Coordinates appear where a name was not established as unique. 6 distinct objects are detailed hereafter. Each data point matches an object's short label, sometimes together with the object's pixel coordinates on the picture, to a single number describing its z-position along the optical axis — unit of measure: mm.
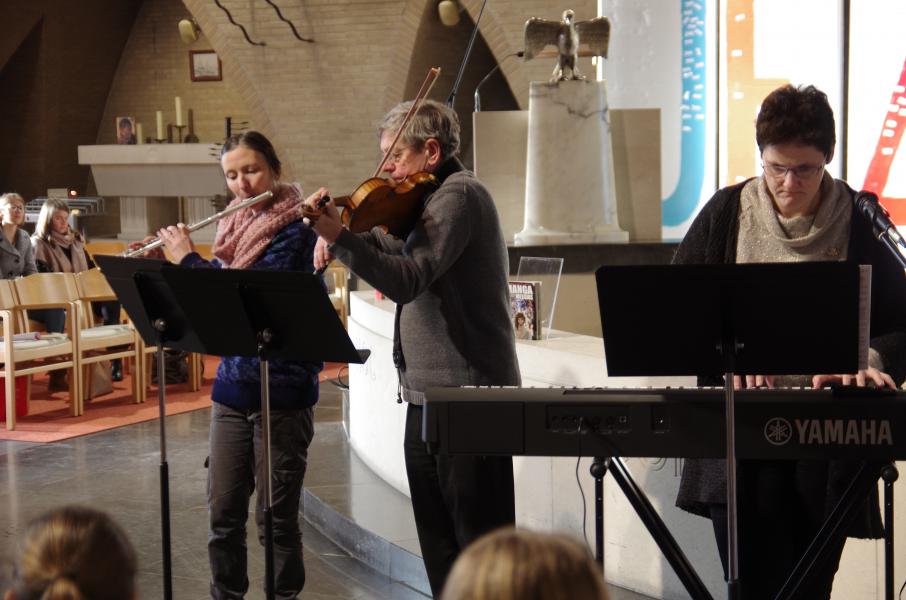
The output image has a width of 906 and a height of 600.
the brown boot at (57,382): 8539
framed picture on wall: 17141
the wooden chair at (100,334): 7770
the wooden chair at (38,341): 7016
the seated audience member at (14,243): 8078
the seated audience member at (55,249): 8508
